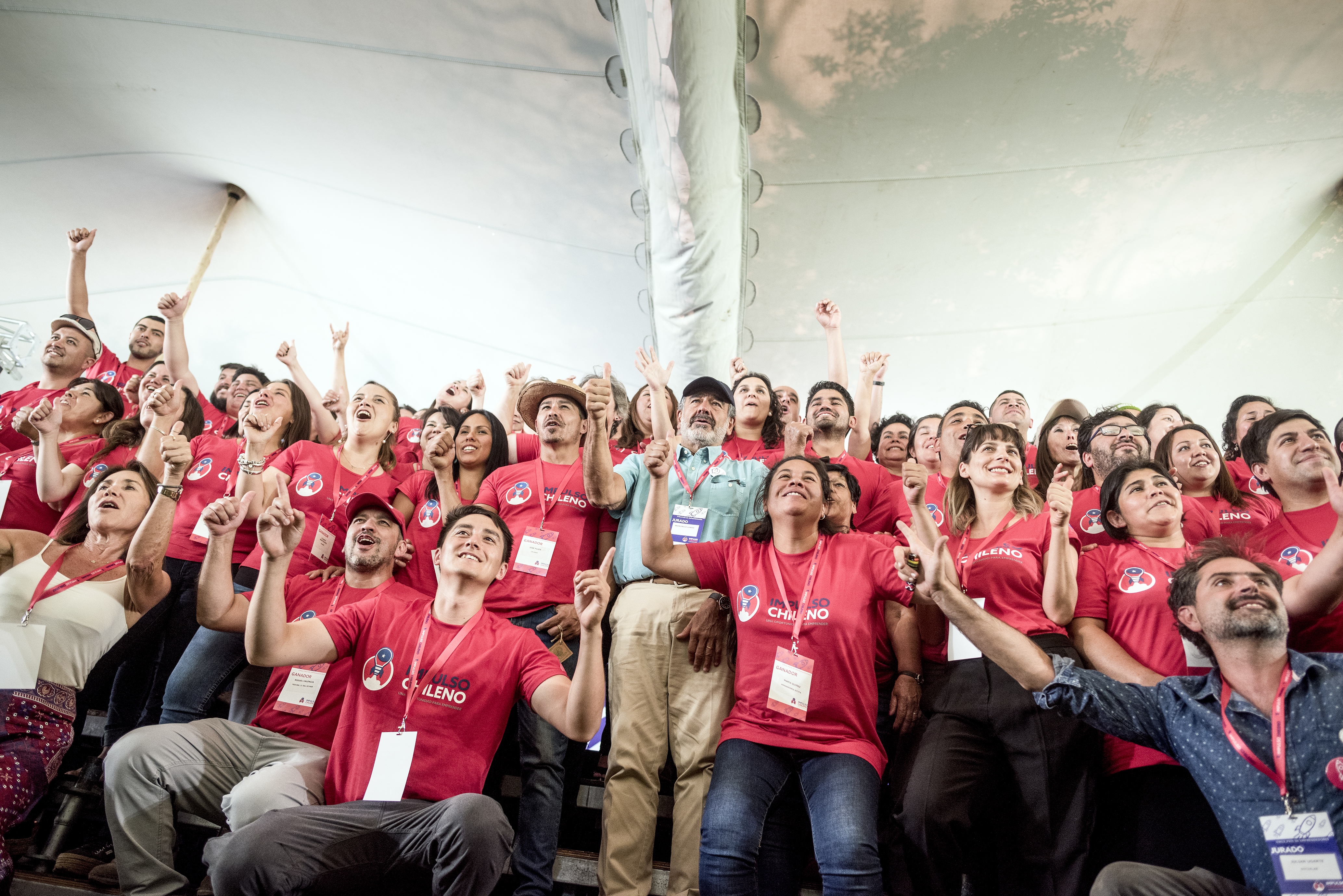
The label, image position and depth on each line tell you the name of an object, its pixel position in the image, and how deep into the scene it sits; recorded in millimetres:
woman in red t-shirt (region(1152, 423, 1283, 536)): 2738
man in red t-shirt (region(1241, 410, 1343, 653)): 2324
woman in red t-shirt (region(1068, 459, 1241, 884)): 1784
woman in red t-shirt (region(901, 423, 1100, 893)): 1864
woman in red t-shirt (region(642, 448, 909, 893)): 1835
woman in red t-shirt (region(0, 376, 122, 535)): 3152
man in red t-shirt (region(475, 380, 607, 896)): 2064
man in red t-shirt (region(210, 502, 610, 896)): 1754
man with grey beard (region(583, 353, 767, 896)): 2061
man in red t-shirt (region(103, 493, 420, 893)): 1907
